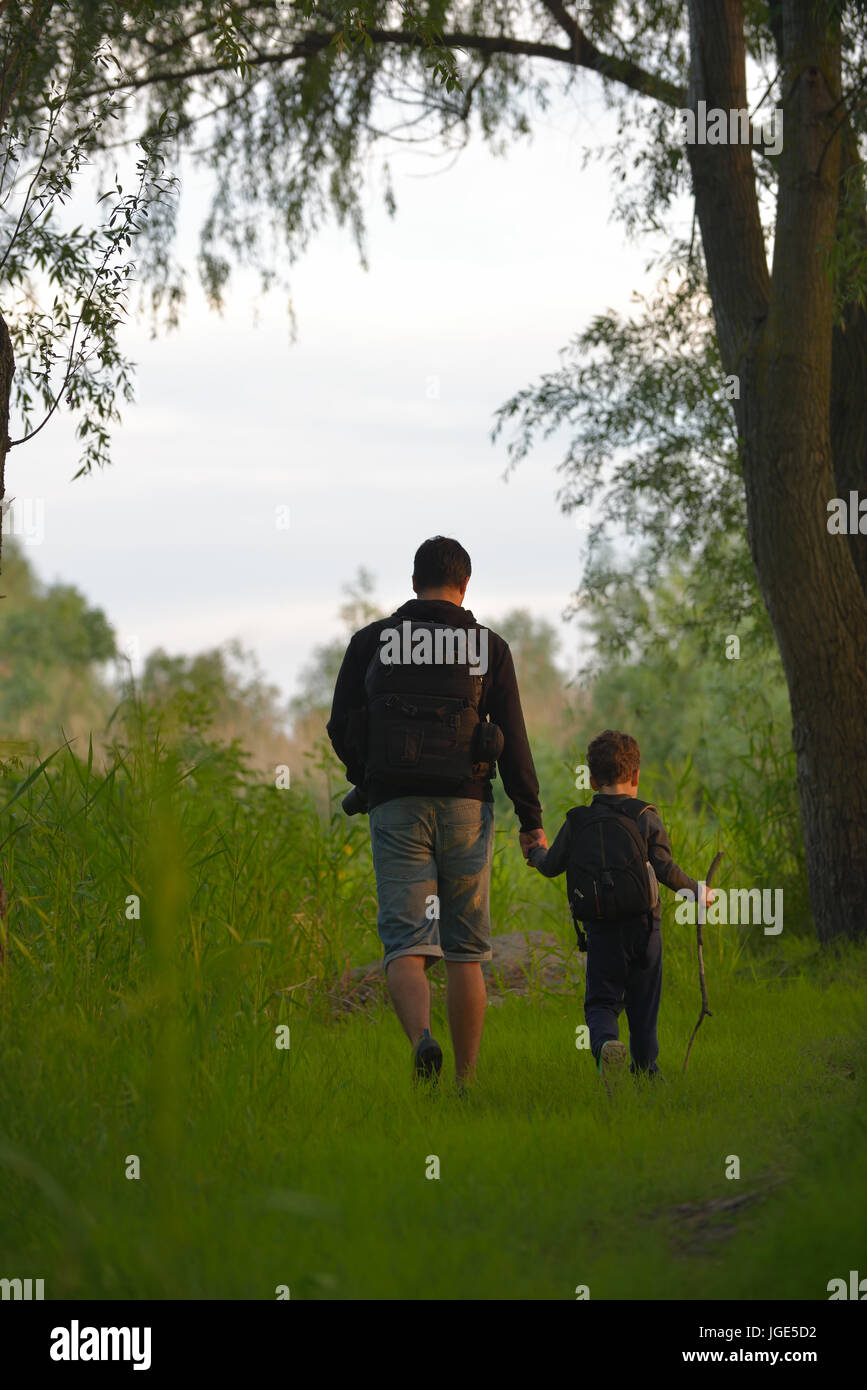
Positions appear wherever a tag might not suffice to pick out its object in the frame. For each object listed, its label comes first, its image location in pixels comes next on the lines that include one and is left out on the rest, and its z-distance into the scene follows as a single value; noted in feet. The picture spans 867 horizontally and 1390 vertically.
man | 34.40
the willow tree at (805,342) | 54.49
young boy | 34.30
